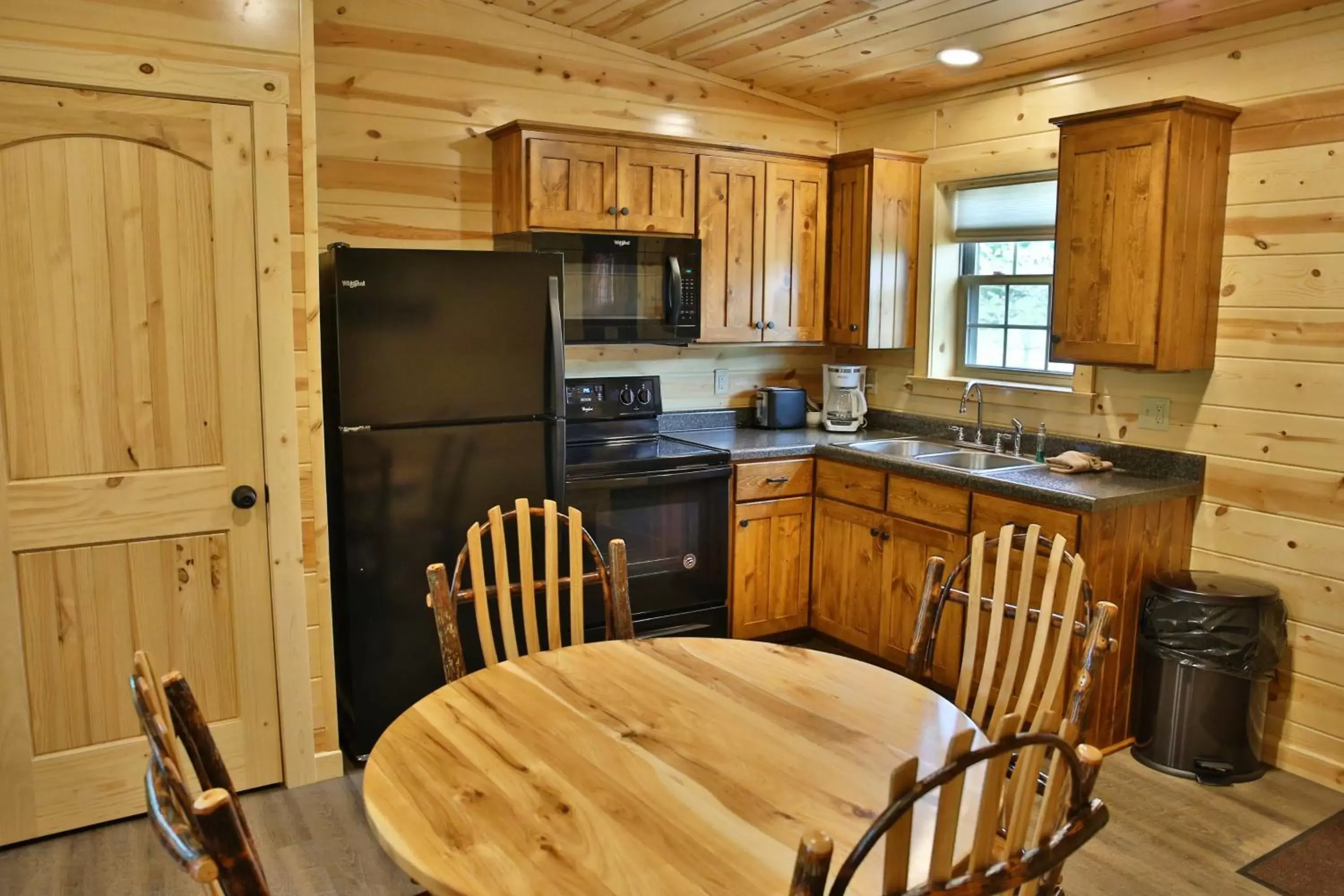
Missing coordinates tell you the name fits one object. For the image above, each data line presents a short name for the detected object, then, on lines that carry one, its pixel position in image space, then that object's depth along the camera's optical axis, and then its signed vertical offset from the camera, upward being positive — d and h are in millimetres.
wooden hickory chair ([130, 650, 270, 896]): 1084 -532
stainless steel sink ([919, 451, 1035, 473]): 3936 -487
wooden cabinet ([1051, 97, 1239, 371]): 3174 +342
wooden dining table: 1350 -677
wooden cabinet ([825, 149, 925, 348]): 4293 +380
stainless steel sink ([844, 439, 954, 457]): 4254 -465
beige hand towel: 3543 -440
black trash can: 3090 -1009
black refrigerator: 3115 -293
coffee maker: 4570 -290
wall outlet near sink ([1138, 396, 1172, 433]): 3518 -265
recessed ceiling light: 3697 +1009
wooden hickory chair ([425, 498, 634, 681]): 2211 -568
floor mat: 2609 -1380
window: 4027 +244
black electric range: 3732 -654
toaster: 4559 -322
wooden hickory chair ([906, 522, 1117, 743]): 1774 -564
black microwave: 3832 +188
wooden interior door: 2684 -256
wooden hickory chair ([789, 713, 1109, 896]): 1034 -543
